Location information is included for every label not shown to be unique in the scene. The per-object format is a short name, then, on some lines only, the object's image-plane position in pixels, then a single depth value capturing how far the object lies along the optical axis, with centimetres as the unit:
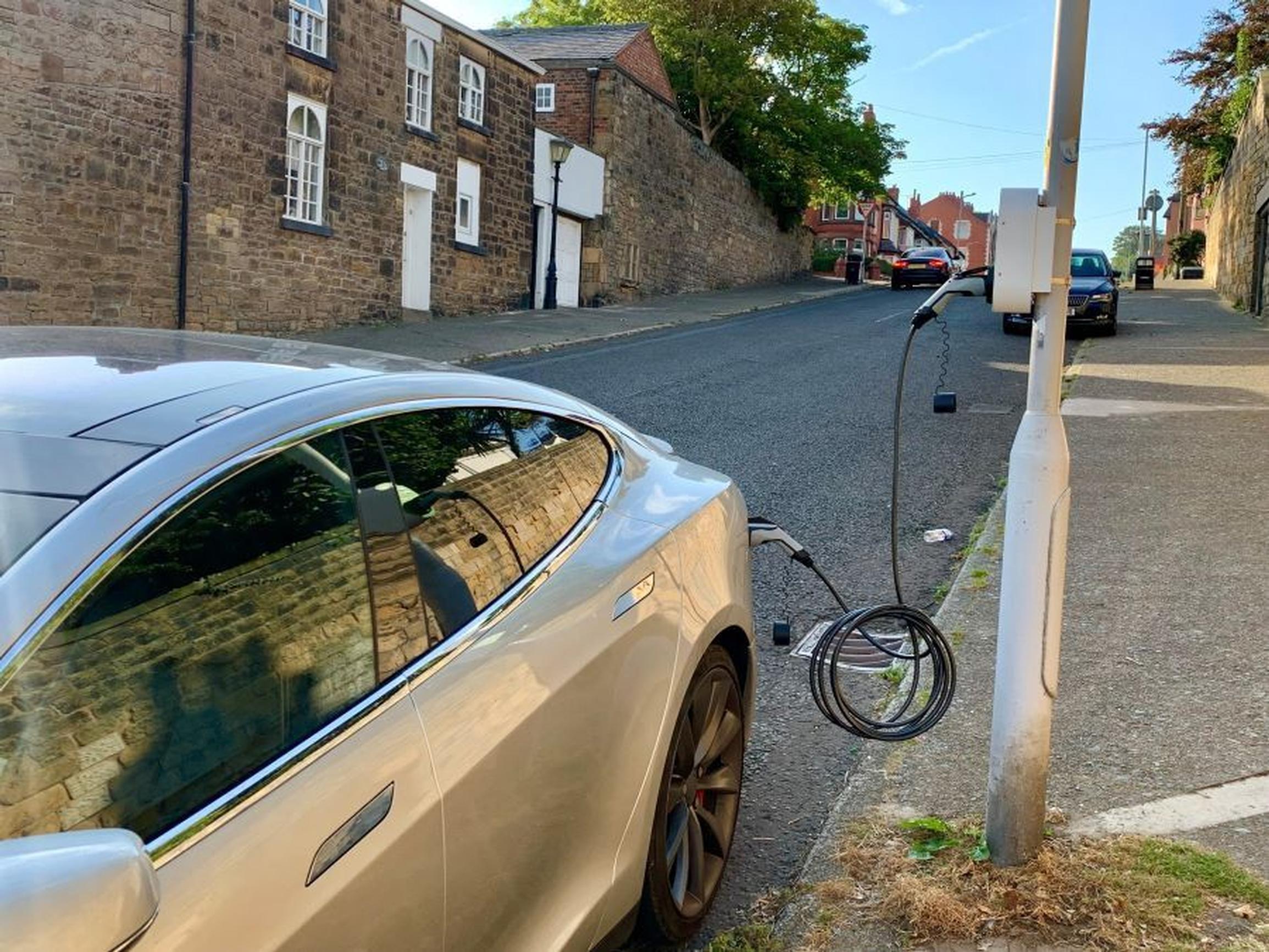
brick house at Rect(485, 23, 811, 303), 3117
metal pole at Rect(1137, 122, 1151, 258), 5756
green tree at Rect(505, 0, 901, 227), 4069
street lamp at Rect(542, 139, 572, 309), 2541
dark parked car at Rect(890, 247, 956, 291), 4116
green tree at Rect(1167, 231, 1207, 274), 4834
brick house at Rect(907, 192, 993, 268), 10712
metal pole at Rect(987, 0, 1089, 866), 341
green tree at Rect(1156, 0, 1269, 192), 3206
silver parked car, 171
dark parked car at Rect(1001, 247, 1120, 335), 2017
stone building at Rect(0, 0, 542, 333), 1532
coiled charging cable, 355
